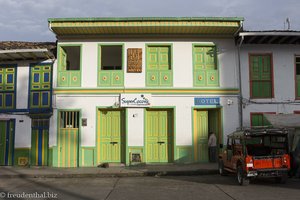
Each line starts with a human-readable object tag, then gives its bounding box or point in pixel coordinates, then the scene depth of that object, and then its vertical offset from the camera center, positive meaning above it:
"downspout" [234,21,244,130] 13.54 +1.23
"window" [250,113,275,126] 13.57 +0.03
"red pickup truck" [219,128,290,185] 8.82 -1.17
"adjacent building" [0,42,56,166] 13.58 +0.83
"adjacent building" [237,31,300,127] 13.60 +2.13
